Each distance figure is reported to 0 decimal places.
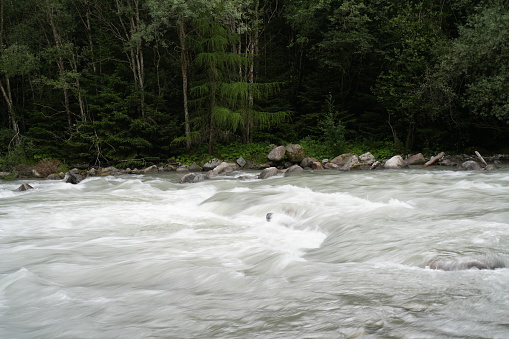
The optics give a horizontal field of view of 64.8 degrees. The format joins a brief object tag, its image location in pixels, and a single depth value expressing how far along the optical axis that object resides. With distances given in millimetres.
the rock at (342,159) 17759
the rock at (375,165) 16406
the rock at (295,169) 16180
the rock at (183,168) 19391
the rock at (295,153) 18500
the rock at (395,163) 16312
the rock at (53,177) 17891
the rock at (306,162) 17844
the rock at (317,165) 17097
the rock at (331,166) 16916
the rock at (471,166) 14220
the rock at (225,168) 17144
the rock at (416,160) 17422
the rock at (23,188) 13303
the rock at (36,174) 18605
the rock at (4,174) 17892
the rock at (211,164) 19797
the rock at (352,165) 16359
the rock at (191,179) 14954
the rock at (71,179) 15472
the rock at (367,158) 17483
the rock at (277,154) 18812
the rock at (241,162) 19344
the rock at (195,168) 19609
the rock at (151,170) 19531
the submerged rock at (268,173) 15038
